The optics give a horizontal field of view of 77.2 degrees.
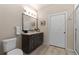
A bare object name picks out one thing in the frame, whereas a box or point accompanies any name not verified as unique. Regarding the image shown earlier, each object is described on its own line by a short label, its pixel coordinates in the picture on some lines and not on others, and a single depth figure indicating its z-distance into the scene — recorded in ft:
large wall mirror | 6.18
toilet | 3.96
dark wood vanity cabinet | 5.20
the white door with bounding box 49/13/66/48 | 7.08
